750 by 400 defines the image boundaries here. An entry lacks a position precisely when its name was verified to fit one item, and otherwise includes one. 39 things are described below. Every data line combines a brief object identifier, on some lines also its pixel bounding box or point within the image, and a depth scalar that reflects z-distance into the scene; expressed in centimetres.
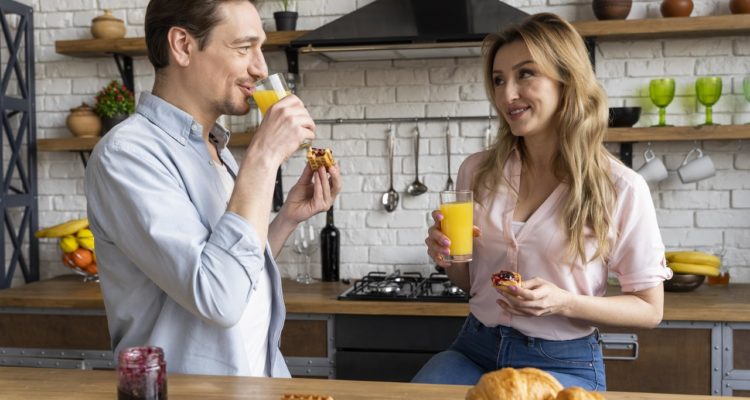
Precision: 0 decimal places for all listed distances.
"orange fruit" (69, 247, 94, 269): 359
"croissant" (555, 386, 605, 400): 106
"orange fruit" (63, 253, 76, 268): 359
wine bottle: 359
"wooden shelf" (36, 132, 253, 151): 363
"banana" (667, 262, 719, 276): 311
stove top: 302
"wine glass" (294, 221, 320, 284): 354
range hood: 302
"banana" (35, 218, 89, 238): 363
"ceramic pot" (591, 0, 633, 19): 325
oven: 300
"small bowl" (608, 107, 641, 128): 322
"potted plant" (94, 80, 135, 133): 368
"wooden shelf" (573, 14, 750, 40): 312
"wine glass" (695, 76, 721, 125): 321
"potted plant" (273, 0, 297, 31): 351
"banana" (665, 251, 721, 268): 318
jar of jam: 123
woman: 206
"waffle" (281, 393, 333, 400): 130
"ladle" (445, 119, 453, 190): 360
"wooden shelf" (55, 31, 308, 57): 344
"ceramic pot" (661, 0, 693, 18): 323
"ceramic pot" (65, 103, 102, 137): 372
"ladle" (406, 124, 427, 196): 364
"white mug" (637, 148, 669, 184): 338
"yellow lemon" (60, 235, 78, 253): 358
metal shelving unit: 376
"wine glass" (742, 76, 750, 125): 322
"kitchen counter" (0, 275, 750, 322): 279
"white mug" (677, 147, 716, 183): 331
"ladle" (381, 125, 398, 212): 368
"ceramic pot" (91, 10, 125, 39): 366
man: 150
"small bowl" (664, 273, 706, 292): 309
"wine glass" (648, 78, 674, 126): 326
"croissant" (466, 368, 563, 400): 110
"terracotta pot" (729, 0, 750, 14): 317
